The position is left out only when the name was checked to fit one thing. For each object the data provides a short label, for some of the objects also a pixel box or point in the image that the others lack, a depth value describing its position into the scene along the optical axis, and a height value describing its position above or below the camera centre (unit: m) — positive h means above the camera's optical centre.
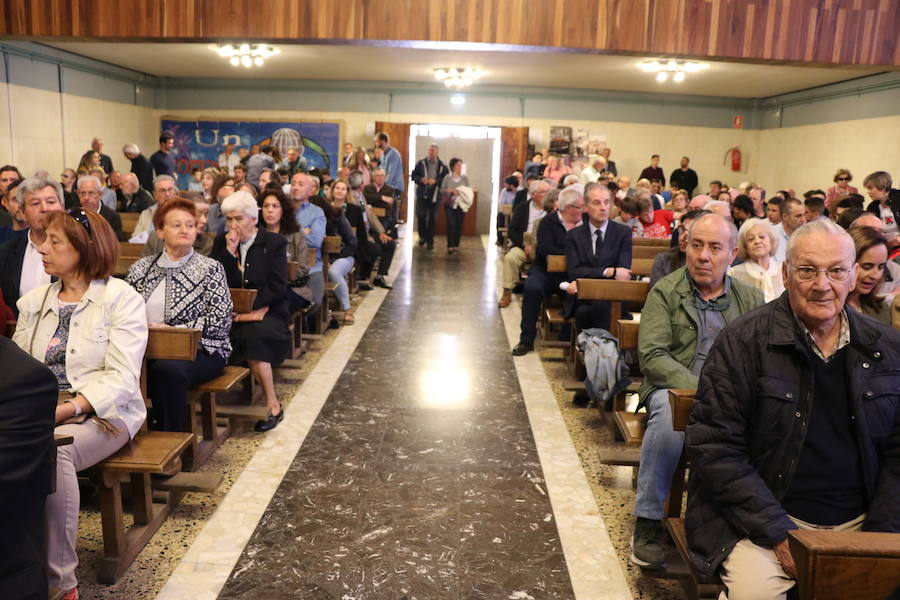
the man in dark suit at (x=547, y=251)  5.69 -0.50
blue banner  15.52 +0.76
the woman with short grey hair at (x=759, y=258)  3.39 -0.30
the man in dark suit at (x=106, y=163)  10.86 +0.07
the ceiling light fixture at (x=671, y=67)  11.02 +1.87
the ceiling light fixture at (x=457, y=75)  12.58 +1.84
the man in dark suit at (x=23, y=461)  1.54 -0.63
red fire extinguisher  15.58 +0.75
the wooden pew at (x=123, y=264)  4.34 -0.56
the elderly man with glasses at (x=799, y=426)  1.85 -0.59
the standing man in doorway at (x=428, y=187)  11.86 -0.10
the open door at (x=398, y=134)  15.39 +0.95
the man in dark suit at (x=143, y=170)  10.99 -0.01
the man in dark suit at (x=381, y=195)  9.66 -0.21
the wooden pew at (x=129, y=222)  7.03 -0.50
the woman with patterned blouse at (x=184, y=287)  3.27 -0.52
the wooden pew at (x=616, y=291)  3.86 -0.54
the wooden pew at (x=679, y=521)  2.27 -1.05
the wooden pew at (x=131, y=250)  4.74 -0.52
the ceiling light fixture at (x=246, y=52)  10.87 +1.81
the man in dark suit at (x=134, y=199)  7.91 -0.32
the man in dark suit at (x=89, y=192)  4.72 -0.16
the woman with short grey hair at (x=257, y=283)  3.91 -0.60
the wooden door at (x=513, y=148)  15.28 +0.75
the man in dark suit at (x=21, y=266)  3.28 -0.45
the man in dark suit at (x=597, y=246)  5.17 -0.41
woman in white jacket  2.46 -0.57
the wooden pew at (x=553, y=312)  5.35 -0.94
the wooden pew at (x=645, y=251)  5.98 -0.50
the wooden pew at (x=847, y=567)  1.46 -0.73
